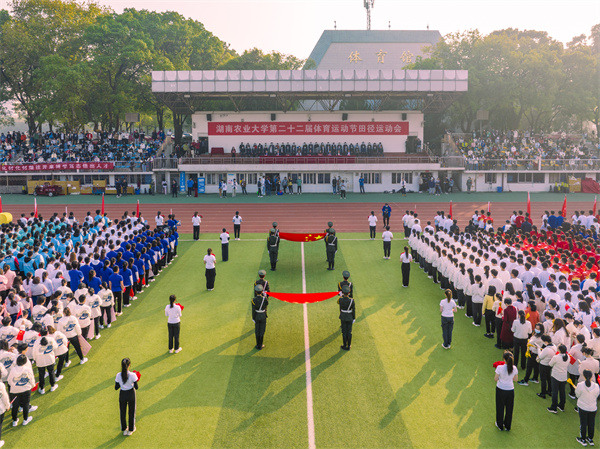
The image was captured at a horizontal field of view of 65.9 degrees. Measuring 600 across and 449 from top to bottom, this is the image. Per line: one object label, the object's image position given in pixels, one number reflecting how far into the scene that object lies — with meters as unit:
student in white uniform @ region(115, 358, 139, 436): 7.84
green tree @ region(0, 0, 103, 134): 45.44
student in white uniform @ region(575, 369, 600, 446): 7.53
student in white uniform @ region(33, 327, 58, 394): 9.17
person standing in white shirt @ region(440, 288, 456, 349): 10.95
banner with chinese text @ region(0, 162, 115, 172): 40.53
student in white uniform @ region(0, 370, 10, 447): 7.68
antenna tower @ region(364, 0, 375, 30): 73.61
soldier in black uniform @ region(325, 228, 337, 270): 17.64
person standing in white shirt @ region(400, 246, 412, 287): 15.52
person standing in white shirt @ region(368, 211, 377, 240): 22.67
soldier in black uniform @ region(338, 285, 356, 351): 11.07
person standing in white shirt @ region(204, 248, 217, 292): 15.50
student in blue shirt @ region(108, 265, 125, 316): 13.23
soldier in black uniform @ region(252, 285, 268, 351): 11.20
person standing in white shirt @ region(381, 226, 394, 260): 19.17
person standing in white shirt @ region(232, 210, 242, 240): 22.66
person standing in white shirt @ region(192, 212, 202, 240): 22.75
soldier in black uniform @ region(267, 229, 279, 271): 17.38
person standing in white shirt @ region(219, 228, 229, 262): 18.95
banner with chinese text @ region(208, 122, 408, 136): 44.03
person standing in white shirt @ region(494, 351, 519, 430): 7.89
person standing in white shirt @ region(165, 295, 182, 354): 10.95
